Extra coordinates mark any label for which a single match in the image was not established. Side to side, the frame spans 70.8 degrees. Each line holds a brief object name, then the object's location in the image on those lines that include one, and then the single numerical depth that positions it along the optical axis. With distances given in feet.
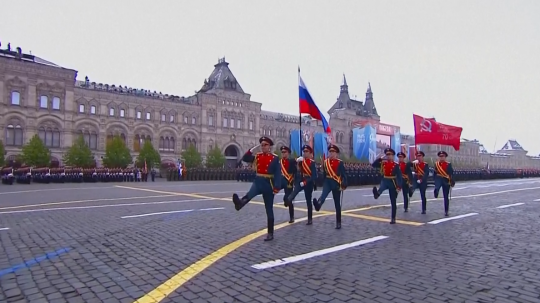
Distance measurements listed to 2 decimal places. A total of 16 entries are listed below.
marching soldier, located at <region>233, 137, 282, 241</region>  24.00
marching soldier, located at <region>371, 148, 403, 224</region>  32.00
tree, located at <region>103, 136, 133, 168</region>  158.61
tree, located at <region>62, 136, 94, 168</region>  146.90
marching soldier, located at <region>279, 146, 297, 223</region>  29.73
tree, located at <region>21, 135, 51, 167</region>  135.74
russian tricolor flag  44.72
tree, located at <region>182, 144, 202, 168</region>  180.34
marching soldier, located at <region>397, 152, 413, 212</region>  37.06
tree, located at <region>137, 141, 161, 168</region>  168.86
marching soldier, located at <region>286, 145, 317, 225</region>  29.27
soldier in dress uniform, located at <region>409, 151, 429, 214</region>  37.32
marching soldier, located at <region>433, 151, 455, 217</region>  37.19
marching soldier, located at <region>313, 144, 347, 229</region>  28.91
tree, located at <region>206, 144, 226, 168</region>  186.86
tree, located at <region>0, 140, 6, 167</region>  131.52
